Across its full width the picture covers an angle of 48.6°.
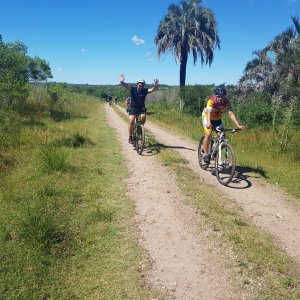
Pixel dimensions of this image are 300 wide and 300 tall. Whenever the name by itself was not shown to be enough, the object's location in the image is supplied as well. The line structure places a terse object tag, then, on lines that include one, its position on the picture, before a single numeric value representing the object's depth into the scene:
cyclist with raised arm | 10.07
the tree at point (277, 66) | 18.36
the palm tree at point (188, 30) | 28.53
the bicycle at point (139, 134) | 9.94
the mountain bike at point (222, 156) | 7.16
